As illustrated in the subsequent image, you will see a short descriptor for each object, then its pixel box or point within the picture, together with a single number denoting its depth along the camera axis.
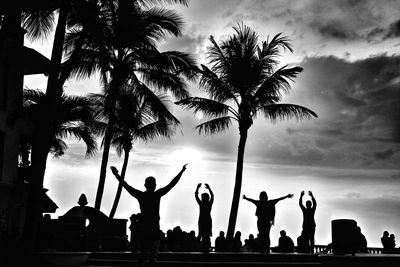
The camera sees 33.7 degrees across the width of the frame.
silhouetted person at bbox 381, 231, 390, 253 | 22.52
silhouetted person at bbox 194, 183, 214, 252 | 17.45
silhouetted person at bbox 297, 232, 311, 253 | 20.21
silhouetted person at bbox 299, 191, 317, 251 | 19.72
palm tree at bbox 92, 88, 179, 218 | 30.44
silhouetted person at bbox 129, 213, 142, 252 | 19.55
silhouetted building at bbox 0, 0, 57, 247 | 25.44
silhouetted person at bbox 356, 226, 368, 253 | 14.79
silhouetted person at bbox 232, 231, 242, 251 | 20.92
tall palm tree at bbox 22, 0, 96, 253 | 17.38
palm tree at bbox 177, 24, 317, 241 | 29.08
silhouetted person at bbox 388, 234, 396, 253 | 22.45
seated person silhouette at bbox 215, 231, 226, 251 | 21.70
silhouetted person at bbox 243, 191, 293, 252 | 18.34
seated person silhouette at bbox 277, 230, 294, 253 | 20.83
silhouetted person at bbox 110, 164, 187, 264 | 11.05
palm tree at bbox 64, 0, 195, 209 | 25.03
